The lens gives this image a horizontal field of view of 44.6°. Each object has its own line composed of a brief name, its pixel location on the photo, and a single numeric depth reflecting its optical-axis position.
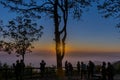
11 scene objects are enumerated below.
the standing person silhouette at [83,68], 16.48
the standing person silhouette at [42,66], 14.48
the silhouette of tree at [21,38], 16.49
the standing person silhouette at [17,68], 12.30
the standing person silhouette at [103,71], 13.25
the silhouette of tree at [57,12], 11.04
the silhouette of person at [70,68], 16.55
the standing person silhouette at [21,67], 12.53
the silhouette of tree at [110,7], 11.65
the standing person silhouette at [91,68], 15.76
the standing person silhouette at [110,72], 13.34
